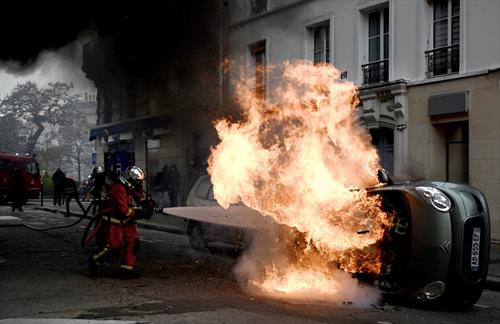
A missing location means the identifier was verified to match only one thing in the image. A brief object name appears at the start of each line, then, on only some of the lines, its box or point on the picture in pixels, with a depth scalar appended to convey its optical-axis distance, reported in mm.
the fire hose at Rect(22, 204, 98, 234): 14126
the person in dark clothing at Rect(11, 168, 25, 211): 21969
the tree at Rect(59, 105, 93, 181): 48500
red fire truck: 28109
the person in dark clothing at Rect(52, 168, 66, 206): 23366
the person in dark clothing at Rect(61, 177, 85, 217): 19516
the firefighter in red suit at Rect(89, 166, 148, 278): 8055
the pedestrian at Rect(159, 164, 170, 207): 19867
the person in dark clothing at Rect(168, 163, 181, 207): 19519
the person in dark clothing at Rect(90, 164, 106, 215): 14483
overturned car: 5922
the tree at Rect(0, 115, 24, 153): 41156
